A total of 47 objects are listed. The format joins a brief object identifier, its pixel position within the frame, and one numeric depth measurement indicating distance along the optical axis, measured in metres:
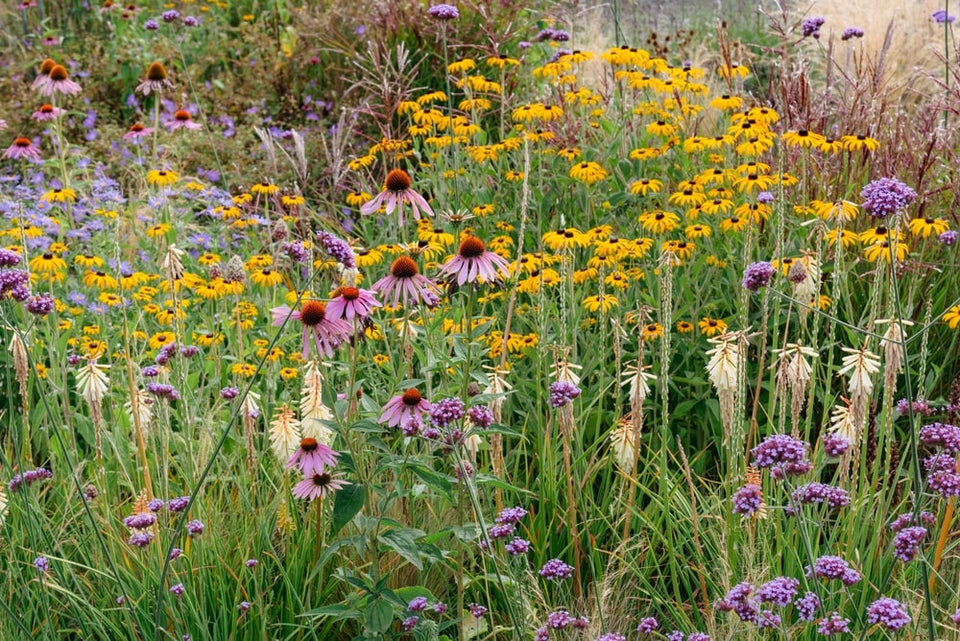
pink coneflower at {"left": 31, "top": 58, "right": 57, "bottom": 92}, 5.35
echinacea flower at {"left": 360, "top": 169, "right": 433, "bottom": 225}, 2.69
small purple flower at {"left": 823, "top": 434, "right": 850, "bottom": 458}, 2.04
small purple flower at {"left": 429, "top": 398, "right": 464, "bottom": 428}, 2.07
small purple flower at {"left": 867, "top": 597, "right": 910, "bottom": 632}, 1.83
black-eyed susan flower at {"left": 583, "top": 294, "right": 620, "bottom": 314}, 3.72
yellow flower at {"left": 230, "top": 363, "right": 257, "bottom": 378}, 3.74
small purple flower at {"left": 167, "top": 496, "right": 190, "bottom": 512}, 2.63
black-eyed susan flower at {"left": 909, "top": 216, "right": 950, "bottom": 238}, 3.92
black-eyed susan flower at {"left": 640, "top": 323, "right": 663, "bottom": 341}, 3.65
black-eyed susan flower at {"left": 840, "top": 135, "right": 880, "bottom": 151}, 4.21
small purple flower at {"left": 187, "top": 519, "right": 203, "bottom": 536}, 2.74
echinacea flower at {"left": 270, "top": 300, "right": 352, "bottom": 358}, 2.34
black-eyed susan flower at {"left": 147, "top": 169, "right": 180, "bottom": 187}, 5.01
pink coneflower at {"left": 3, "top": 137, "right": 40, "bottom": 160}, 5.39
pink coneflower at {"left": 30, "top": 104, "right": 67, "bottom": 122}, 4.99
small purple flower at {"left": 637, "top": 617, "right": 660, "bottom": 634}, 2.23
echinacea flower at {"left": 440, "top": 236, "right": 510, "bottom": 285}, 2.46
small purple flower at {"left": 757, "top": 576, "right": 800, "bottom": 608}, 1.87
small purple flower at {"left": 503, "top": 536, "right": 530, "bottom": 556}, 2.19
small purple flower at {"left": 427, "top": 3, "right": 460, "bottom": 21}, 4.39
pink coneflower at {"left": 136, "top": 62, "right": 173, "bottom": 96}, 5.23
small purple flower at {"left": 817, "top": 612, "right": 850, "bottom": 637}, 1.93
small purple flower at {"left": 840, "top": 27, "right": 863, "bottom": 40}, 5.68
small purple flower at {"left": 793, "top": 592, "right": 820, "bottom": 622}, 1.94
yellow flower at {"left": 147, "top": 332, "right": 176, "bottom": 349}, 4.06
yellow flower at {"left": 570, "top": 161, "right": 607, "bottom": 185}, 4.57
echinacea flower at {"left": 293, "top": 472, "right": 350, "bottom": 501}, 2.50
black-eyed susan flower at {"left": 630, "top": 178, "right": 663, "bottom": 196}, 4.59
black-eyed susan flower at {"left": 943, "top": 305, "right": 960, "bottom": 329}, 3.39
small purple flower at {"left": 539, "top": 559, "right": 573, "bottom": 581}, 2.21
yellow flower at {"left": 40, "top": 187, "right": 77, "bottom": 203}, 4.83
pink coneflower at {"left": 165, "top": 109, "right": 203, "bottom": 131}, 5.41
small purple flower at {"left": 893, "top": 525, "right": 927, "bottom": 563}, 1.90
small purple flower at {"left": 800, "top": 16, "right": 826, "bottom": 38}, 4.97
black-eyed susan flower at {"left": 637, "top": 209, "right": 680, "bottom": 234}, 4.22
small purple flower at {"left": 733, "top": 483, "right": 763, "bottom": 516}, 2.01
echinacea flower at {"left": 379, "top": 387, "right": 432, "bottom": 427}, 2.39
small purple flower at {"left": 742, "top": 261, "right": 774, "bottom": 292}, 2.31
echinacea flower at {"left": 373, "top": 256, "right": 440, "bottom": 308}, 2.46
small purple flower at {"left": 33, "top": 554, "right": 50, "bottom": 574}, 2.58
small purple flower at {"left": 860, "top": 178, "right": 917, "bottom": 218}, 2.01
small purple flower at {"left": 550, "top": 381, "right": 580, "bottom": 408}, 2.37
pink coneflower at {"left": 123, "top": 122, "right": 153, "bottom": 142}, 5.38
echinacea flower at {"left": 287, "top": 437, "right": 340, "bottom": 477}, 2.43
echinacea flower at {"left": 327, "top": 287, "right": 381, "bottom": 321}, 2.35
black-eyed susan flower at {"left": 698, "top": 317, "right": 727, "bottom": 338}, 3.81
